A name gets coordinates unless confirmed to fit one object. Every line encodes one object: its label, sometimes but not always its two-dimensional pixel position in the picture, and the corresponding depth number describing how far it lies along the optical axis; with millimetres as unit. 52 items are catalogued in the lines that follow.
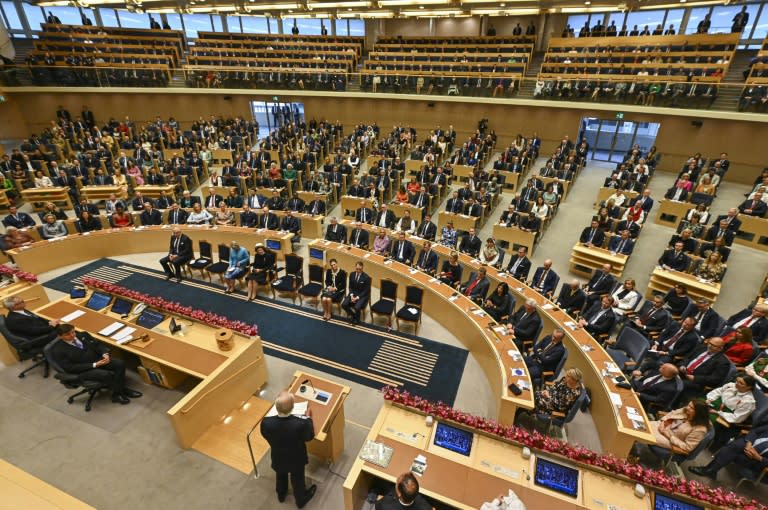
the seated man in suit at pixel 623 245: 8303
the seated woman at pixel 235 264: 8039
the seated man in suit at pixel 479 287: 6797
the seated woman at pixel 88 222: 9398
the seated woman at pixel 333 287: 7176
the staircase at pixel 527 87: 14578
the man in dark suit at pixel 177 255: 8414
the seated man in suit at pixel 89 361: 4781
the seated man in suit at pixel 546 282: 7059
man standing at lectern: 3492
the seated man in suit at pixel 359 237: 9117
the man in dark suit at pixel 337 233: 9148
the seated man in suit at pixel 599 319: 5953
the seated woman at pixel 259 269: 7812
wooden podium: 4133
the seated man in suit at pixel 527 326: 5844
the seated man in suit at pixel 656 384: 4617
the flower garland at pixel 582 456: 3084
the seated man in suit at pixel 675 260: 7547
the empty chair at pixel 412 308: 6730
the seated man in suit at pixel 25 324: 5293
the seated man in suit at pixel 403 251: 8227
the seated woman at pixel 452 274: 7469
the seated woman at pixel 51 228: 9031
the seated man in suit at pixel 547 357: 5094
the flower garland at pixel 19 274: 6546
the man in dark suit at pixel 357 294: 6996
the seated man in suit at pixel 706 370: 4832
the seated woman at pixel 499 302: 6402
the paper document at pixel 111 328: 5438
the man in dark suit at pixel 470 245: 8445
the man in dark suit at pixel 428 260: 7875
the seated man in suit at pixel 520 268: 7555
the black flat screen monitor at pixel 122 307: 5959
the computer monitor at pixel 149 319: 5703
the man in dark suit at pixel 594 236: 8688
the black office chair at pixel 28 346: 5266
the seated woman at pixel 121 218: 9773
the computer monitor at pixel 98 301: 6066
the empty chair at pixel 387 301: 6902
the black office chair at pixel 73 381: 4742
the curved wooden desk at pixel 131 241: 8844
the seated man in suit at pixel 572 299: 6590
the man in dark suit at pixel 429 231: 9070
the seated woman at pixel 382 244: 8586
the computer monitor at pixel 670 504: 3139
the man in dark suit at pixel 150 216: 10055
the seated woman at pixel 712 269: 7113
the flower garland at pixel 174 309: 5375
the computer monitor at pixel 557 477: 3342
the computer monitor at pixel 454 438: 3703
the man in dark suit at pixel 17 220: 9133
